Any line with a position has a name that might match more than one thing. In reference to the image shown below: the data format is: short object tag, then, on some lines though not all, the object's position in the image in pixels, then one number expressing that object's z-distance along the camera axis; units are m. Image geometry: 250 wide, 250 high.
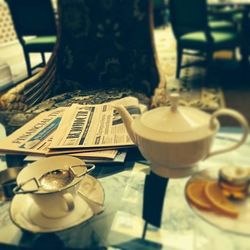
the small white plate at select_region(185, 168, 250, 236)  0.43
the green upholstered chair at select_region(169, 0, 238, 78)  2.10
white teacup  0.48
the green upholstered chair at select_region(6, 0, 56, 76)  2.21
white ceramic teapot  0.46
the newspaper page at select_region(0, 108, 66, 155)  0.70
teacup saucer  0.49
